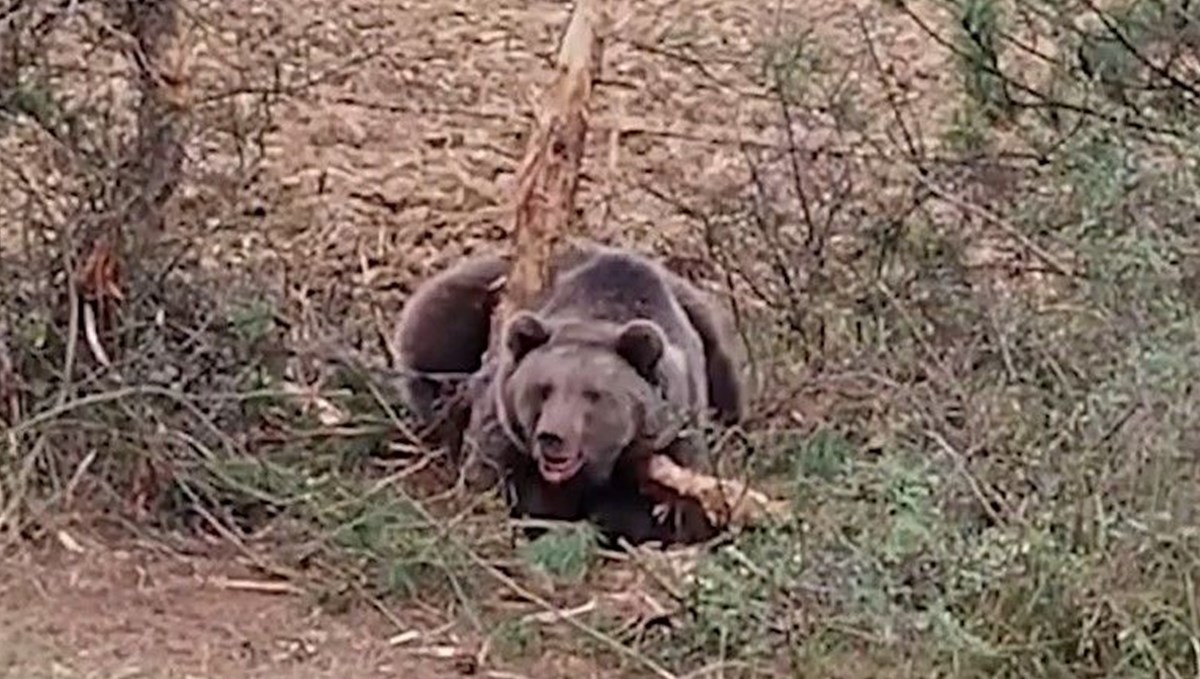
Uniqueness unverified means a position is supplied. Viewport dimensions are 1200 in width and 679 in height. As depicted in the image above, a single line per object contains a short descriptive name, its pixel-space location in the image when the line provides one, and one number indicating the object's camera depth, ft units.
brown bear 54.13
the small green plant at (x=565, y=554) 47.98
